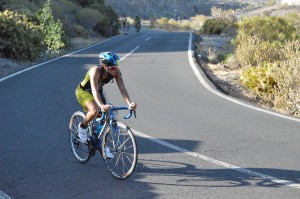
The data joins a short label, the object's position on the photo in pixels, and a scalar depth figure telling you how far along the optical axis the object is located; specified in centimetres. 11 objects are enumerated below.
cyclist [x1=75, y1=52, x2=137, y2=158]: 538
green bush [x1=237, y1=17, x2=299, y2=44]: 2288
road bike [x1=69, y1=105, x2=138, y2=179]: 546
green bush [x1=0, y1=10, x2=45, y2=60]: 1805
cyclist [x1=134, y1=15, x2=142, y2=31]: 4191
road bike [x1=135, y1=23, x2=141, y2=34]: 4190
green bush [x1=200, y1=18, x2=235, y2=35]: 3744
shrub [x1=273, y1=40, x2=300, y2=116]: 1063
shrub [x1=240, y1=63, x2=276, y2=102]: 1261
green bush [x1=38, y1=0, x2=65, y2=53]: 2184
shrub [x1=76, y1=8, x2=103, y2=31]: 3659
